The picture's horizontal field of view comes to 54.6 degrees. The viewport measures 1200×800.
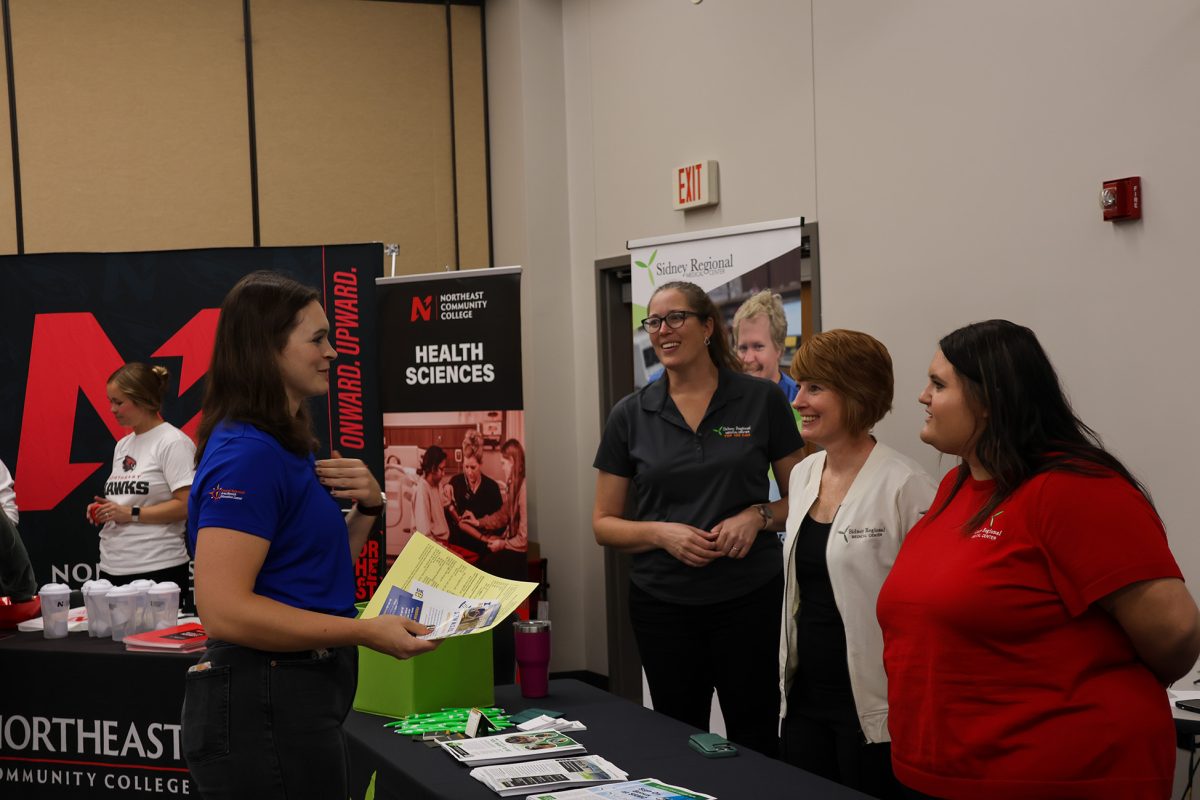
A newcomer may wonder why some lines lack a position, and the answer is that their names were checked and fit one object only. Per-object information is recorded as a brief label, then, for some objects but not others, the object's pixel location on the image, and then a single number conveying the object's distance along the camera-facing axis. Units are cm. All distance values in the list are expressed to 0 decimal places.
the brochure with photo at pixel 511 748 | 212
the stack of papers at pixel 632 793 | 187
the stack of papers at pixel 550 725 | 235
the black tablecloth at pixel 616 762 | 196
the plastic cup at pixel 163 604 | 338
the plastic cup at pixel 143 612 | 336
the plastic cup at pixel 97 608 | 335
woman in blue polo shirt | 168
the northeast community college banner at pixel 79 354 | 521
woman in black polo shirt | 297
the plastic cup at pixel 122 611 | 333
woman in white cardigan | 235
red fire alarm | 311
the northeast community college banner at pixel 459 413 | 501
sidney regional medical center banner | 429
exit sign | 497
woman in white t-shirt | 439
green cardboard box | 247
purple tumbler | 261
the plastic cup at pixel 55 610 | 335
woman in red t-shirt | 167
